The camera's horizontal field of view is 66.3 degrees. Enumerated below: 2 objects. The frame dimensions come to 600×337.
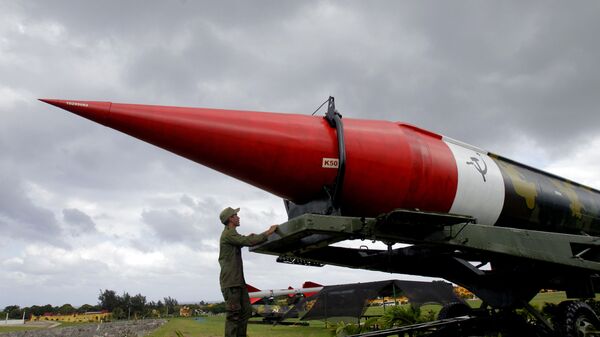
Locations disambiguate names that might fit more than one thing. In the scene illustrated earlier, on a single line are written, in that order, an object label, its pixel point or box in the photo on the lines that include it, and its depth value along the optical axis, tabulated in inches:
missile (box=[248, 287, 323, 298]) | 816.9
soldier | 151.6
